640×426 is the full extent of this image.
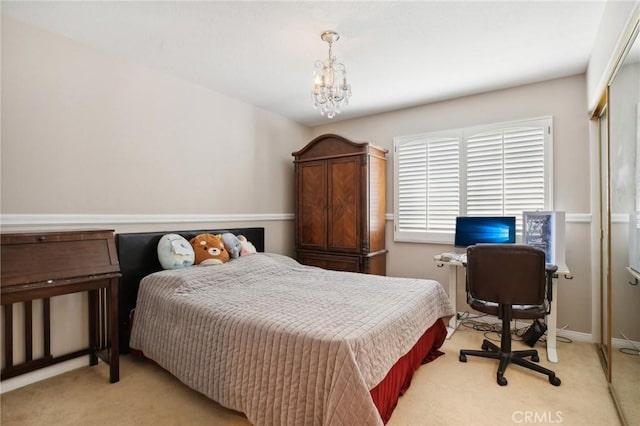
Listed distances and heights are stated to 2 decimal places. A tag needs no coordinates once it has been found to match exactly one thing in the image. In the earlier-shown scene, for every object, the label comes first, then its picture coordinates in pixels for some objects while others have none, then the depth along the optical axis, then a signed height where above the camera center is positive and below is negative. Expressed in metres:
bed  1.48 -0.68
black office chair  2.23 -0.55
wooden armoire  3.71 +0.06
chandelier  2.31 +0.88
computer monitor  3.11 -0.19
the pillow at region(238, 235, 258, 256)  3.29 -0.38
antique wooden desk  1.91 -0.41
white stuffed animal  2.77 -0.37
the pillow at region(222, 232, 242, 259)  3.16 -0.33
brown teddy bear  2.92 -0.36
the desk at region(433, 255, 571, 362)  2.61 -0.94
